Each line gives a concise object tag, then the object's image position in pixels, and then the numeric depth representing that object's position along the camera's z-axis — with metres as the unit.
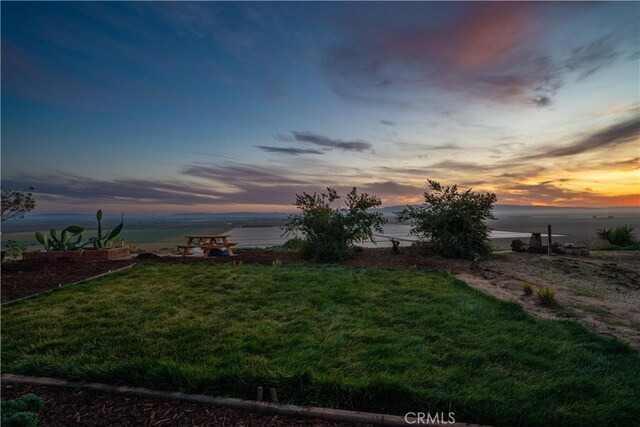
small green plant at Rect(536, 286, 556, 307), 5.16
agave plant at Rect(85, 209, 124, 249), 10.84
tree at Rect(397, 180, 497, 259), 10.55
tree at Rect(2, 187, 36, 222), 12.10
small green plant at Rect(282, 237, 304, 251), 10.87
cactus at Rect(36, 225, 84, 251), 10.41
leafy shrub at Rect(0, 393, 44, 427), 1.92
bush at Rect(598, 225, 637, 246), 13.43
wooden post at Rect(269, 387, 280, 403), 2.56
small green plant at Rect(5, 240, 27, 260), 10.40
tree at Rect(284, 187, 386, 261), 10.00
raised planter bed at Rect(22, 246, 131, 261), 9.83
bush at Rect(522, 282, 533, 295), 5.75
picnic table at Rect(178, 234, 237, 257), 10.91
